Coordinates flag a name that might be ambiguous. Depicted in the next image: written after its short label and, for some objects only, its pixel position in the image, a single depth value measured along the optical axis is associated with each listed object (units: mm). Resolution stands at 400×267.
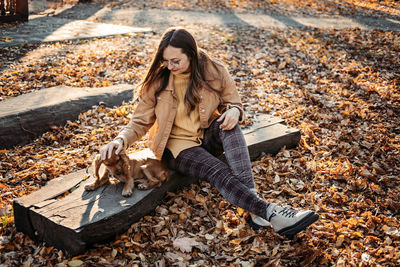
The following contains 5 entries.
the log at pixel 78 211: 2545
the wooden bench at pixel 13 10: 8094
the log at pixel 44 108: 4008
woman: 2889
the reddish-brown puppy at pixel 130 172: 2787
